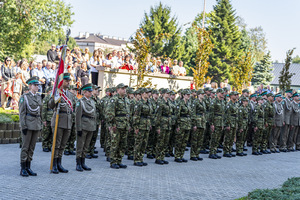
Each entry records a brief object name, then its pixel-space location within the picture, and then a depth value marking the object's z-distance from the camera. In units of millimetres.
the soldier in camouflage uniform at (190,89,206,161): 12734
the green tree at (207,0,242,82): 53875
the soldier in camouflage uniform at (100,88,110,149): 12555
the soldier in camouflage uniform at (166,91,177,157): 12336
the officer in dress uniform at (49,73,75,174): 9414
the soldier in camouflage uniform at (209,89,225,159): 13627
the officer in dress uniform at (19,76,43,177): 8883
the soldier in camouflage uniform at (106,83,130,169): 10380
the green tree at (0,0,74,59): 24641
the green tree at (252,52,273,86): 49125
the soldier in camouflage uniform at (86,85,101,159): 12164
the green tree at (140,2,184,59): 48625
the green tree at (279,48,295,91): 26875
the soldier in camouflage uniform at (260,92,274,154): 15914
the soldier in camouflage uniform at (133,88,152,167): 11185
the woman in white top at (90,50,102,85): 18233
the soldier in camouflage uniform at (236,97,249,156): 14508
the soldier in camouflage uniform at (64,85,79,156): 12434
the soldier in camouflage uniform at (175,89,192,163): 12181
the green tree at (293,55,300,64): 126588
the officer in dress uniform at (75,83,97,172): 9656
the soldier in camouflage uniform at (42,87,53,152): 12516
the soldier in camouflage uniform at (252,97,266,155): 15352
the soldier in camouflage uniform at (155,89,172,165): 11773
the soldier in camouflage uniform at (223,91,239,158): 14016
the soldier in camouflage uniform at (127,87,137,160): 12117
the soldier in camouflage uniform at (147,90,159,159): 12496
